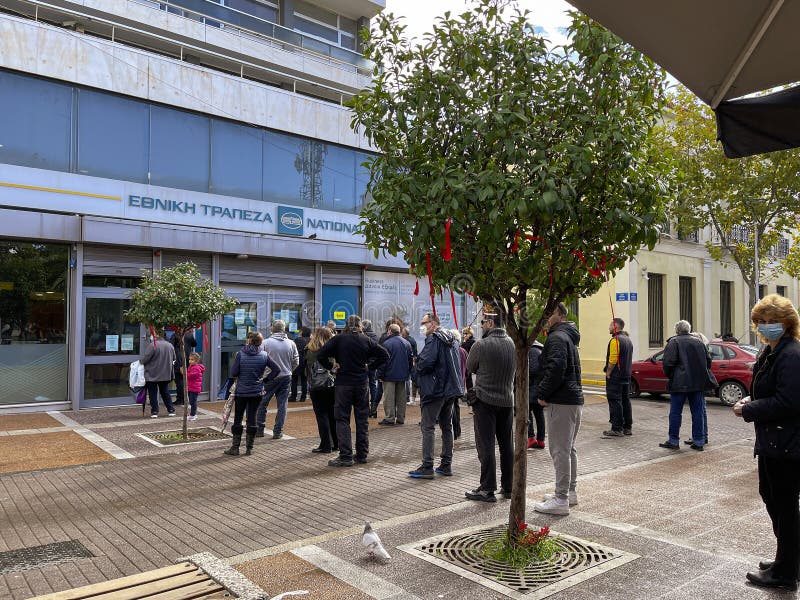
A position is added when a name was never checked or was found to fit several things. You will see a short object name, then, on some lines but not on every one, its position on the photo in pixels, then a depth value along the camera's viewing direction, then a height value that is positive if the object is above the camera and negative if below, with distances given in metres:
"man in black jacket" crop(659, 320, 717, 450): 9.81 -0.90
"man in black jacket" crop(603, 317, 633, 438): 10.97 -0.88
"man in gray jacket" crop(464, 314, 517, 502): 6.80 -0.91
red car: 15.53 -1.20
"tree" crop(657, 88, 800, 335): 21.09 +4.59
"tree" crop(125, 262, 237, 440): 10.18 +0.24
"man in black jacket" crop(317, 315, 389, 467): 8.59 -0.87
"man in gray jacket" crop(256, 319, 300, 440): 10.30 -0.82
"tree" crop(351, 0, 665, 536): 4.60 +1.18
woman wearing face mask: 4.28 -0.71
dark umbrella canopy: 3.06 +1.39
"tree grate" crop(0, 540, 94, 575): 4.95 -1.89
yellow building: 27.44 +0.93
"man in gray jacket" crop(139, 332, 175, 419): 12.56 -0.88
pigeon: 4.85 -1.68
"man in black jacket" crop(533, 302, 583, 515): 6.31 -0.85
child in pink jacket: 12.11 -1.10
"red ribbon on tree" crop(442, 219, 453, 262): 4.69 +0.53
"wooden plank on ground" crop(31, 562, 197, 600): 3.93 -1.70
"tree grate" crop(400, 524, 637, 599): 4.51 -1.83
